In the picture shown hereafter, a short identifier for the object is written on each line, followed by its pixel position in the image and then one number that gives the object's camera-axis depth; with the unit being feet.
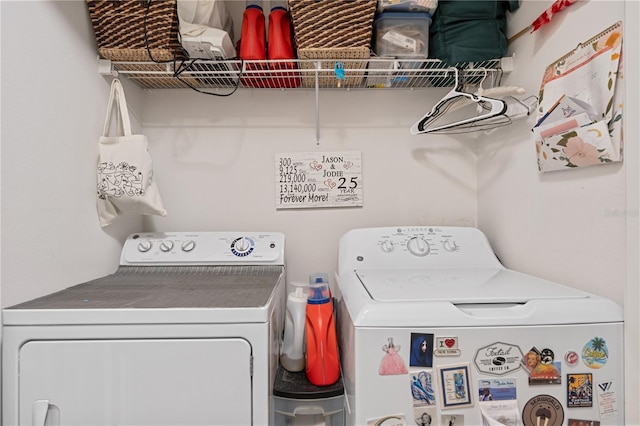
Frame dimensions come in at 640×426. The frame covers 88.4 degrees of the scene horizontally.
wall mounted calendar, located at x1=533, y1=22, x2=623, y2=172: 2.95
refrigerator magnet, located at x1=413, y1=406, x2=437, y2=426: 2.65
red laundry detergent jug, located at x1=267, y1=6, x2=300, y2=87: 4.57
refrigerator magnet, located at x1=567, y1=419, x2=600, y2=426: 2.72
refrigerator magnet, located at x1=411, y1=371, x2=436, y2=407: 2.65
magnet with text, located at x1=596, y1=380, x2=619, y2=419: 2.74
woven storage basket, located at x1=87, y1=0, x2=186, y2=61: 4.14
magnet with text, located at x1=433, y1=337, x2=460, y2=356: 2.67
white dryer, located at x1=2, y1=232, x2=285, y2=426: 2.71
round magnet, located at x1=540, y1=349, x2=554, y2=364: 2.70
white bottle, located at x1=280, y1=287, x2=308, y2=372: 3.77
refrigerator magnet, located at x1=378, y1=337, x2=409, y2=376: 2.66
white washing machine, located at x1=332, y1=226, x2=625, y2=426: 2.66
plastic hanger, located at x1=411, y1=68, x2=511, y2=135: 4.13
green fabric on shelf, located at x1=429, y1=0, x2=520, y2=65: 4.48
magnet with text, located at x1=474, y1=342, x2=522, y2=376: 2.67
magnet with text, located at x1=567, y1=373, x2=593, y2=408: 2.70
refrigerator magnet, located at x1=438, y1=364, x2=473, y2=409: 2.66
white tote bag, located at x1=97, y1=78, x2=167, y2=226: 4.16
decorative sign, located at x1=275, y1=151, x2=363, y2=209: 5.51
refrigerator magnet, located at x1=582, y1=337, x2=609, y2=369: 2.72
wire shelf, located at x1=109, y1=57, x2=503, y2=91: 4.56
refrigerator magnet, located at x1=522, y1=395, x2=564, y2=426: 2.69
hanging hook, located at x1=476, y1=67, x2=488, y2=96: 4.49
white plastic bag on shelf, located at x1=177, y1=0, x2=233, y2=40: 4.23
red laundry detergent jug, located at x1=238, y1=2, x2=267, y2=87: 4.57
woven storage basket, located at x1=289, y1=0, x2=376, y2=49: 4.24
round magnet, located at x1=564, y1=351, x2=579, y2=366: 2.70
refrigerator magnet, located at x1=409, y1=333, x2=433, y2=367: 2.66
